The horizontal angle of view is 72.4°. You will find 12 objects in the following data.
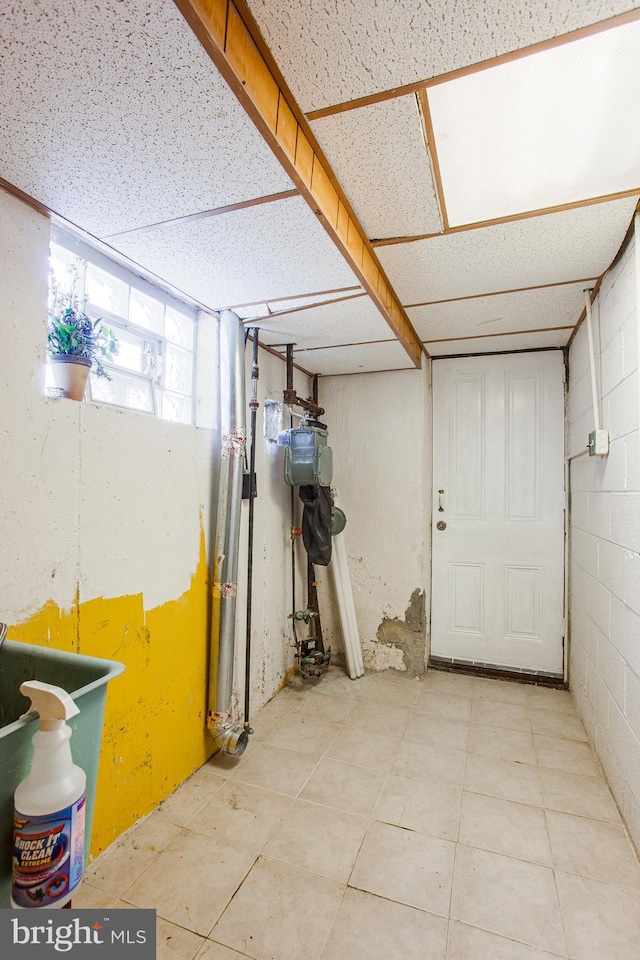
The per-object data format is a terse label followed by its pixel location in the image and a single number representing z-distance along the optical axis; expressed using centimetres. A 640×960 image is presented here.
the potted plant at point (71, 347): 137
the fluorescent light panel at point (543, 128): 100
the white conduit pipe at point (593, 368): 207
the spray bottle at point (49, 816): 66
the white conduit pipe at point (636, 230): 152
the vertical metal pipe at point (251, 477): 224
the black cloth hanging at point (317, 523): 283
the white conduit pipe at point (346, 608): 301
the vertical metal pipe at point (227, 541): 201
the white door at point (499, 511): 302
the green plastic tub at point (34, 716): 68
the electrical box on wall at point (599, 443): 197
